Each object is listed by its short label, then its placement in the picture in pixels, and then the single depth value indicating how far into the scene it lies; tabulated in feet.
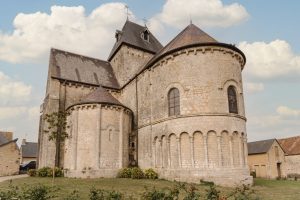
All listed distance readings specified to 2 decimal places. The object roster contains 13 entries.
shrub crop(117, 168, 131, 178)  67.15
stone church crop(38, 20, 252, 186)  57.47
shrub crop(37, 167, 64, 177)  70.95
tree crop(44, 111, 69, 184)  55.88
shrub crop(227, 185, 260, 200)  19.37
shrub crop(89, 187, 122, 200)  21.03
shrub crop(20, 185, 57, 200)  22.34
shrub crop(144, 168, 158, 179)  64.03
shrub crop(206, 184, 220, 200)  19.81
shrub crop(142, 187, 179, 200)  19.93
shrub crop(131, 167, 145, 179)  64.80
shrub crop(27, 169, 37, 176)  74.01
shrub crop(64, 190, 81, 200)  21.30
